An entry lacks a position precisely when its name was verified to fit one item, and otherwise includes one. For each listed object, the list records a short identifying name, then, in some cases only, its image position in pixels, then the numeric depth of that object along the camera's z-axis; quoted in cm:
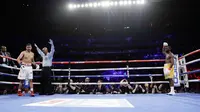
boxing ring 170
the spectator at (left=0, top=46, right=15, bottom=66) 469
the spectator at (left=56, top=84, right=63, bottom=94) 573
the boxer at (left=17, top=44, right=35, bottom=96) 397
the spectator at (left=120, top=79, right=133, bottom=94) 497
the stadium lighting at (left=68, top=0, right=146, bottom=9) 733
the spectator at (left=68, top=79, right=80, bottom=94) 585
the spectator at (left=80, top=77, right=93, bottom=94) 579
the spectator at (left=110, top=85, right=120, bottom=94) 593
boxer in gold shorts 399
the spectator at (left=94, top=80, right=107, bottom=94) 569
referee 434
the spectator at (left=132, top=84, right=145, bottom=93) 601
